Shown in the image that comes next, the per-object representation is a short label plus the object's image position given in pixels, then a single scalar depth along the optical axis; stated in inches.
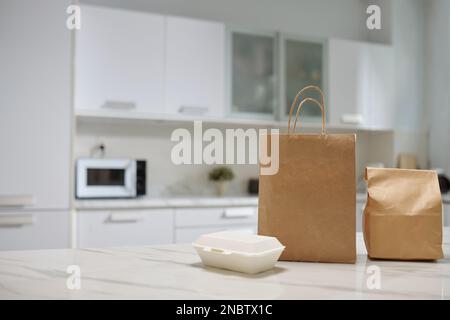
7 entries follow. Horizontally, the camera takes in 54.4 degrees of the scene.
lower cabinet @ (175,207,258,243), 101.4
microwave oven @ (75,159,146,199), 101.5
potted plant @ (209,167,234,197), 121.9
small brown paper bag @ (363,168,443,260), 36.0
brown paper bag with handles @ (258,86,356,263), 34.8
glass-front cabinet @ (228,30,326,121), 119.6
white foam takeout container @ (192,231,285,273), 30.9
